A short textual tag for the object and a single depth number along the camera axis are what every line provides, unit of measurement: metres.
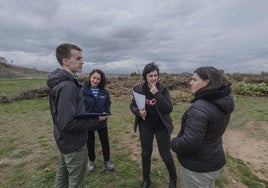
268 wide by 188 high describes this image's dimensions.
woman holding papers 1.98
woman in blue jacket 2.33
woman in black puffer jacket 1.27
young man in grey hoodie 1.38
